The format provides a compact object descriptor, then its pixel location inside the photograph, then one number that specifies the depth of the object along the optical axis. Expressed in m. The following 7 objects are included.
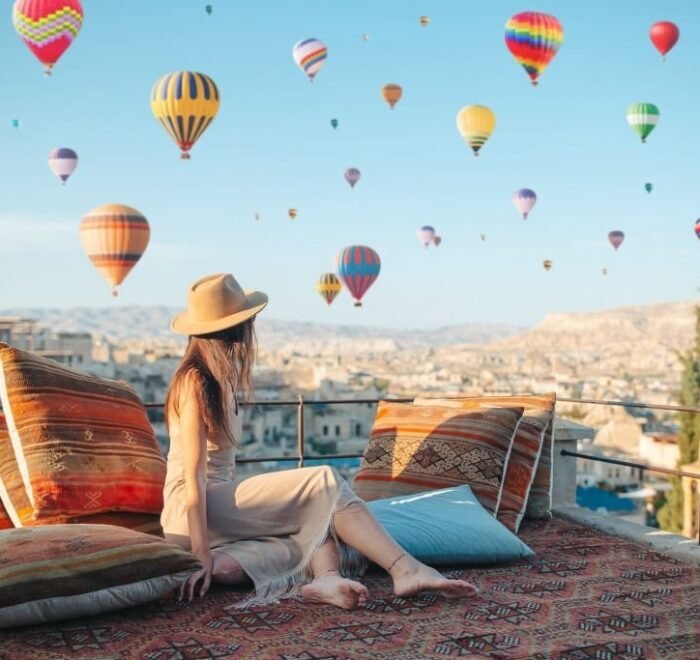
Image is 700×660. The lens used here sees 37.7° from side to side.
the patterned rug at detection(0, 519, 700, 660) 2.32
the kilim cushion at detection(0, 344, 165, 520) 3.12
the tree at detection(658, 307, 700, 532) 24.84
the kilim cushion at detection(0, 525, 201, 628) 2.44
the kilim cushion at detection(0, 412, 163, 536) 3.10
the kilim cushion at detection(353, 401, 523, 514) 3.76
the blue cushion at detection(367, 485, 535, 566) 3.22
